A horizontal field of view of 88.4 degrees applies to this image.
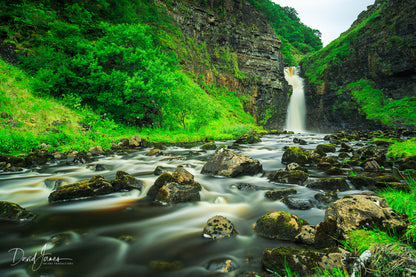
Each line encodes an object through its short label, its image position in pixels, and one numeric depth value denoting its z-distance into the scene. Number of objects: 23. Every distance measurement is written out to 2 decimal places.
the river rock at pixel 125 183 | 5.85
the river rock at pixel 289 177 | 6.43
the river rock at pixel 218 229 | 3.64
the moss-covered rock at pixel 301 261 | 2.39
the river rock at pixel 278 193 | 5.43
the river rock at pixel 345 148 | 12.33
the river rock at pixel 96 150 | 10.95
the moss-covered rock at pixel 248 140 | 18.84
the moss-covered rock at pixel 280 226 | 3.42
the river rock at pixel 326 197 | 4.94
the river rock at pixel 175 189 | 5.22
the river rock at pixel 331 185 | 5.73
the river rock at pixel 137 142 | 13.38
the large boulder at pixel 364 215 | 2.97
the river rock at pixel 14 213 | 4.04
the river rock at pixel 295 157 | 9.23
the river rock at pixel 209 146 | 14.04
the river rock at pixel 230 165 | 7.50
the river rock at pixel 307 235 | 3.18
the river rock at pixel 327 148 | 12.39
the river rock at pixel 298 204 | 4.71
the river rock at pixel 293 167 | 7.69
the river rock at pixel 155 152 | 11.38
